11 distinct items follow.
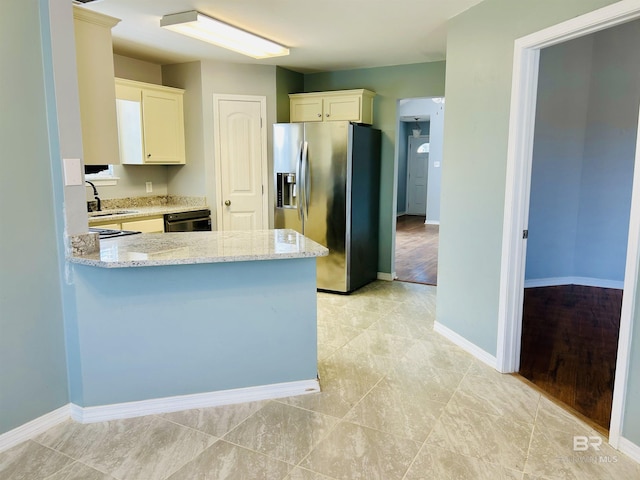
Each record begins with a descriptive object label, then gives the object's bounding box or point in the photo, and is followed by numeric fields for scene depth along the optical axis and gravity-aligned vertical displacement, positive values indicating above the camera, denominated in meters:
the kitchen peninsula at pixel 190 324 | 2.30 -0.81
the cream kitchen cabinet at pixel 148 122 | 4.32 +0.51
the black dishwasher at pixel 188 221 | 4.34 -0.48
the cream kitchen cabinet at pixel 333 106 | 4.86 +0.75
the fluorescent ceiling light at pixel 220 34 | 3.23 +1.10
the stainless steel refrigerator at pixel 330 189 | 4.49 -0.15
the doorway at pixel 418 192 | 6.18 -0.45
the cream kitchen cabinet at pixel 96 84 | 2.37 +0.47
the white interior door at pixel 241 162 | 4.80 +0.13
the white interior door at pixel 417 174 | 11.82 +0.01
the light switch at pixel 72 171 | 2.20 +0.01
